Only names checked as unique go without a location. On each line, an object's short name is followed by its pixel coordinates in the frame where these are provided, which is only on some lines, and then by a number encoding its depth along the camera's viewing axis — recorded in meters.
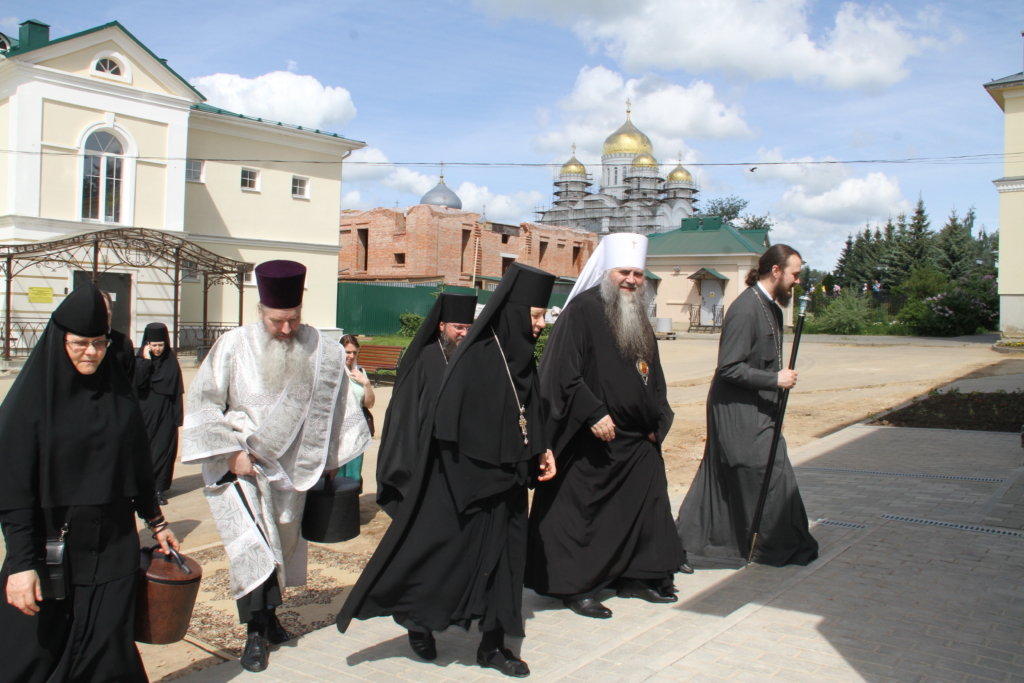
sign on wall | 19.16
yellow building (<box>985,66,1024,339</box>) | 26.09
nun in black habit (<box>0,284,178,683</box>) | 2.63
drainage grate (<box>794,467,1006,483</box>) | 7.54
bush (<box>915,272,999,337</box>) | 33.78
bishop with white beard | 4.28
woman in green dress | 5.30
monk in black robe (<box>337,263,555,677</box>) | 3.54
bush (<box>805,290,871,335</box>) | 37.09
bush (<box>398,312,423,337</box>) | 30.34
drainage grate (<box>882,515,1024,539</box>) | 5.68
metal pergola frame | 17.45
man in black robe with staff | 4.84
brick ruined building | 41.22
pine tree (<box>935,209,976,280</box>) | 44.97
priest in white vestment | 3.56
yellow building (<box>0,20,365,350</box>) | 18.83
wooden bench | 15.45
